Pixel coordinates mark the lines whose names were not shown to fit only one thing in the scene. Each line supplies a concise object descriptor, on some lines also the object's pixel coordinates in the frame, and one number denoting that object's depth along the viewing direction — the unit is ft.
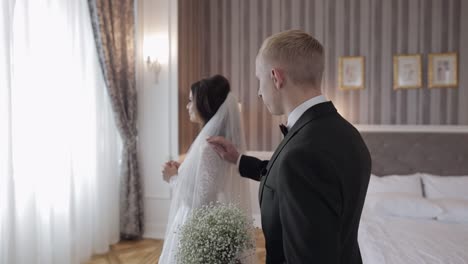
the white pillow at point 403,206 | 10.16
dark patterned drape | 12.34
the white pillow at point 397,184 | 11.96
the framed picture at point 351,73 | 14.26
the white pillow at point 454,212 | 9.82
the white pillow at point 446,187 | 11.54
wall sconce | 13.64
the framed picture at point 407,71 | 13.66
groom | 2.73
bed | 7.34
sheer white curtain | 8.35
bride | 6.59
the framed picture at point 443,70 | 13.33
